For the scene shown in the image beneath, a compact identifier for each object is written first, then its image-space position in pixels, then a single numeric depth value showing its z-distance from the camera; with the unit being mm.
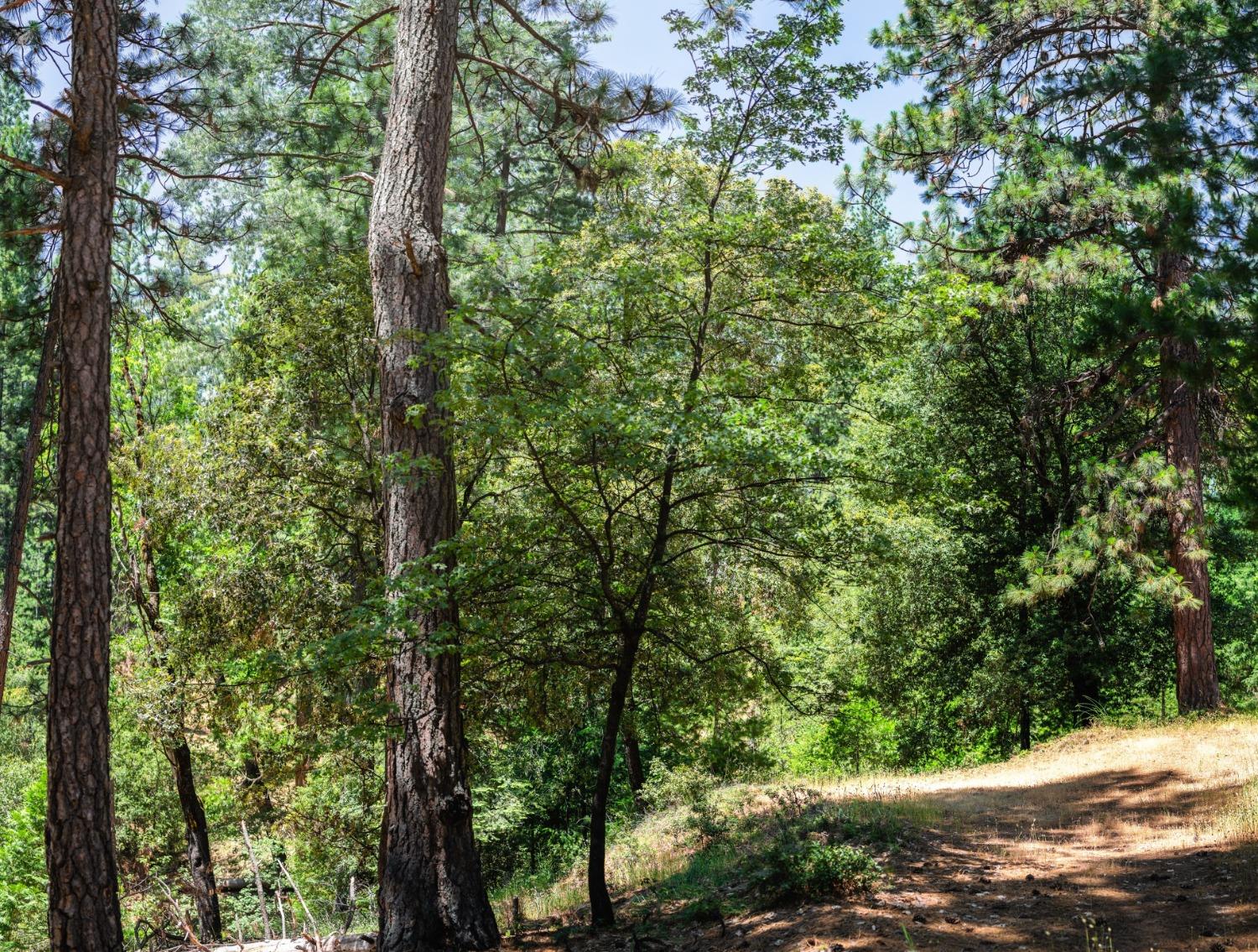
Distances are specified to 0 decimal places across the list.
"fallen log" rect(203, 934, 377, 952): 6773
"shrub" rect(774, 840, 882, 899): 6410
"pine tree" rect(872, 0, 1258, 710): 12078
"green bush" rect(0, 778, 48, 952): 14820
